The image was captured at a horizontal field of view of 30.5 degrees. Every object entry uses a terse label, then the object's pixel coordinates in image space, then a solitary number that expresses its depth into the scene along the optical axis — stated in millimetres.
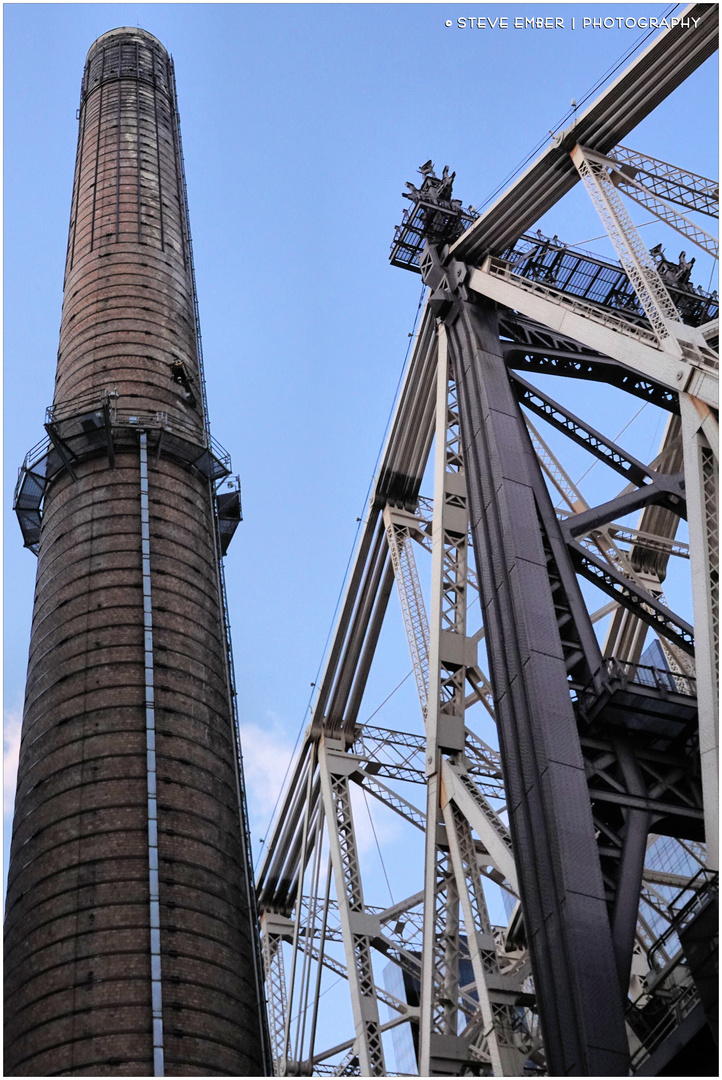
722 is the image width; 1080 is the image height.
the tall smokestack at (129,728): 22516
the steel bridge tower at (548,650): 19031
